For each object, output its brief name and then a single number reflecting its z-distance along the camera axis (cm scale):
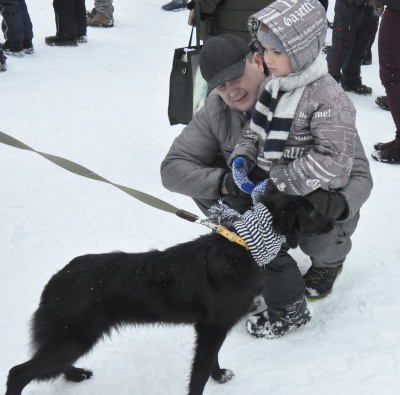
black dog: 228
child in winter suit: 253
